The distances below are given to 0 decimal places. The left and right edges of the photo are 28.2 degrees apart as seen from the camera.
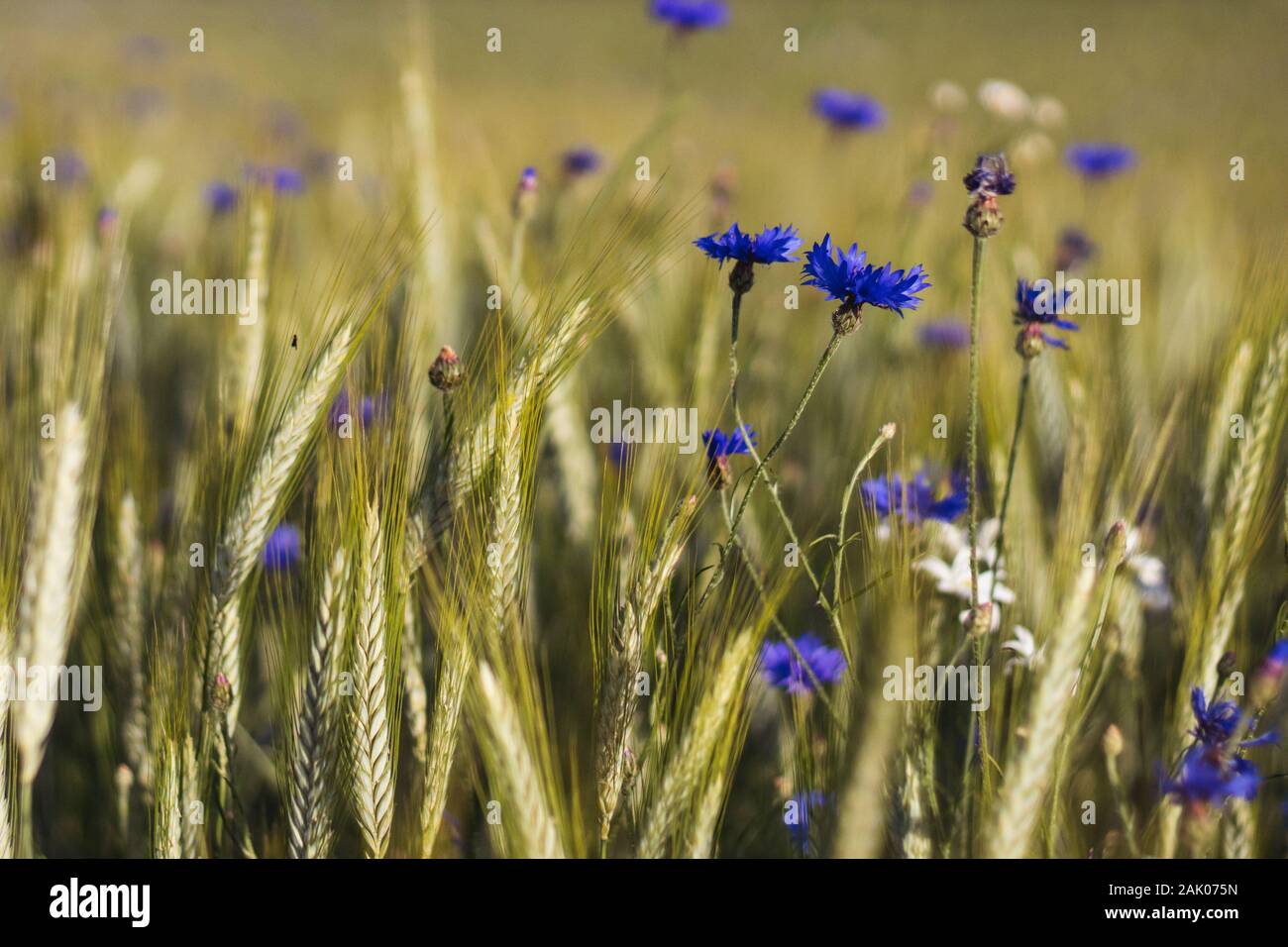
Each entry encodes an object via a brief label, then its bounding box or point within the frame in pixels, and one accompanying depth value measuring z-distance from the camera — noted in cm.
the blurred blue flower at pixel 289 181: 120
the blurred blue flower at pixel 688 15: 104
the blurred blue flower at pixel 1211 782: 70
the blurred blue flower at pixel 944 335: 100
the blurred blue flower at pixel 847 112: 121
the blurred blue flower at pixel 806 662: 81
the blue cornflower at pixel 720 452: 76
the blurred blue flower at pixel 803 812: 75
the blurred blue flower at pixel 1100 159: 123
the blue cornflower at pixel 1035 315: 78
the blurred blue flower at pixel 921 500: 80
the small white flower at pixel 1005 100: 103
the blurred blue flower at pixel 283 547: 85
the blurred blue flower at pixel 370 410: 75
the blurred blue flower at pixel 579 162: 109
